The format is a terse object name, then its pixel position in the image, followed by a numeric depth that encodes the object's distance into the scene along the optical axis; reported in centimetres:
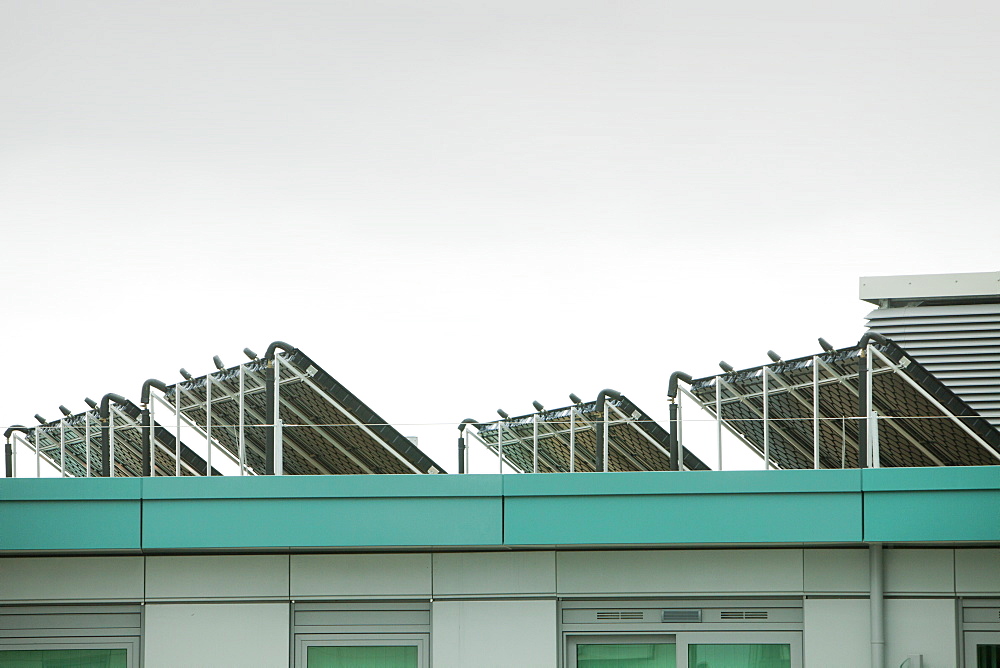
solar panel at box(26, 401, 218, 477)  3027
